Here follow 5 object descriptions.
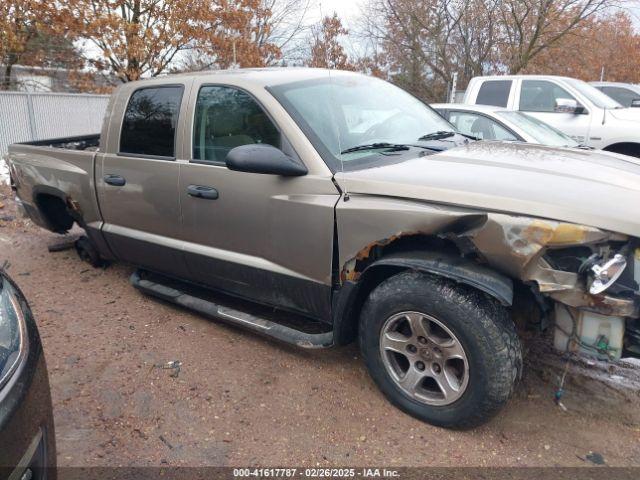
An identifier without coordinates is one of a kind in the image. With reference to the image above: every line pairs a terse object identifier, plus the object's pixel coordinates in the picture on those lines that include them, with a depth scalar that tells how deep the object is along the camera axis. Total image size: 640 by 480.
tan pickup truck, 2.41
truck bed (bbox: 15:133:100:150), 5.46
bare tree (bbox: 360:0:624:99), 17.72
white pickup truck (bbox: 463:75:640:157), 7.24
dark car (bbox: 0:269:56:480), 1.75
